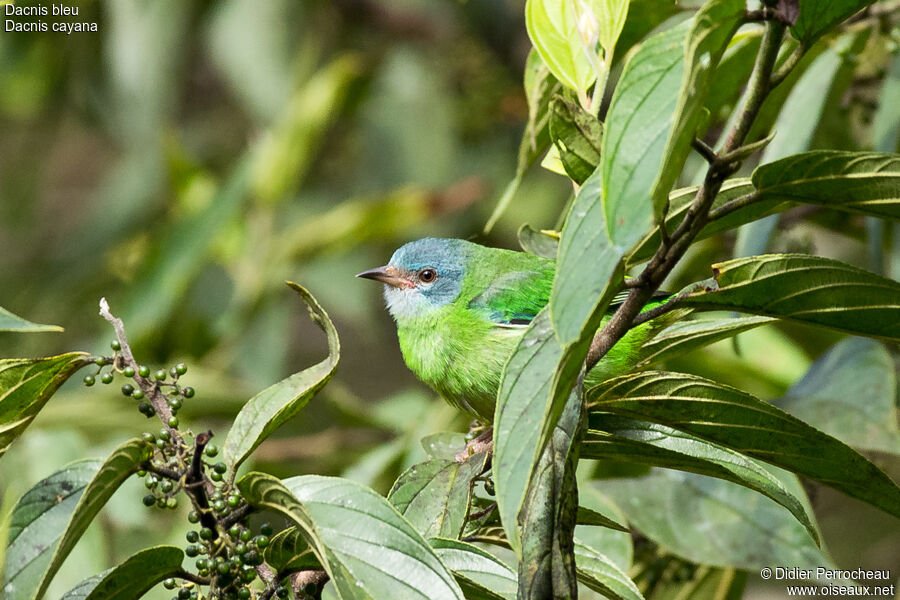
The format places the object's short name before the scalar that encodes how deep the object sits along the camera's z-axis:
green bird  3.72
